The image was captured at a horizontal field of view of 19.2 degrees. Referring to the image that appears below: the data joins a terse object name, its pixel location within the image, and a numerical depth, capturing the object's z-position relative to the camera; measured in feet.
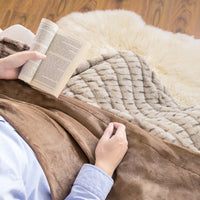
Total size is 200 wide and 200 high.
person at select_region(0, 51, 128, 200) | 5.33
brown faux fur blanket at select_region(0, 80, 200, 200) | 5.78
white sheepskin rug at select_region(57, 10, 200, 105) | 7.86
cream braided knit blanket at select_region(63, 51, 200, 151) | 6.36
